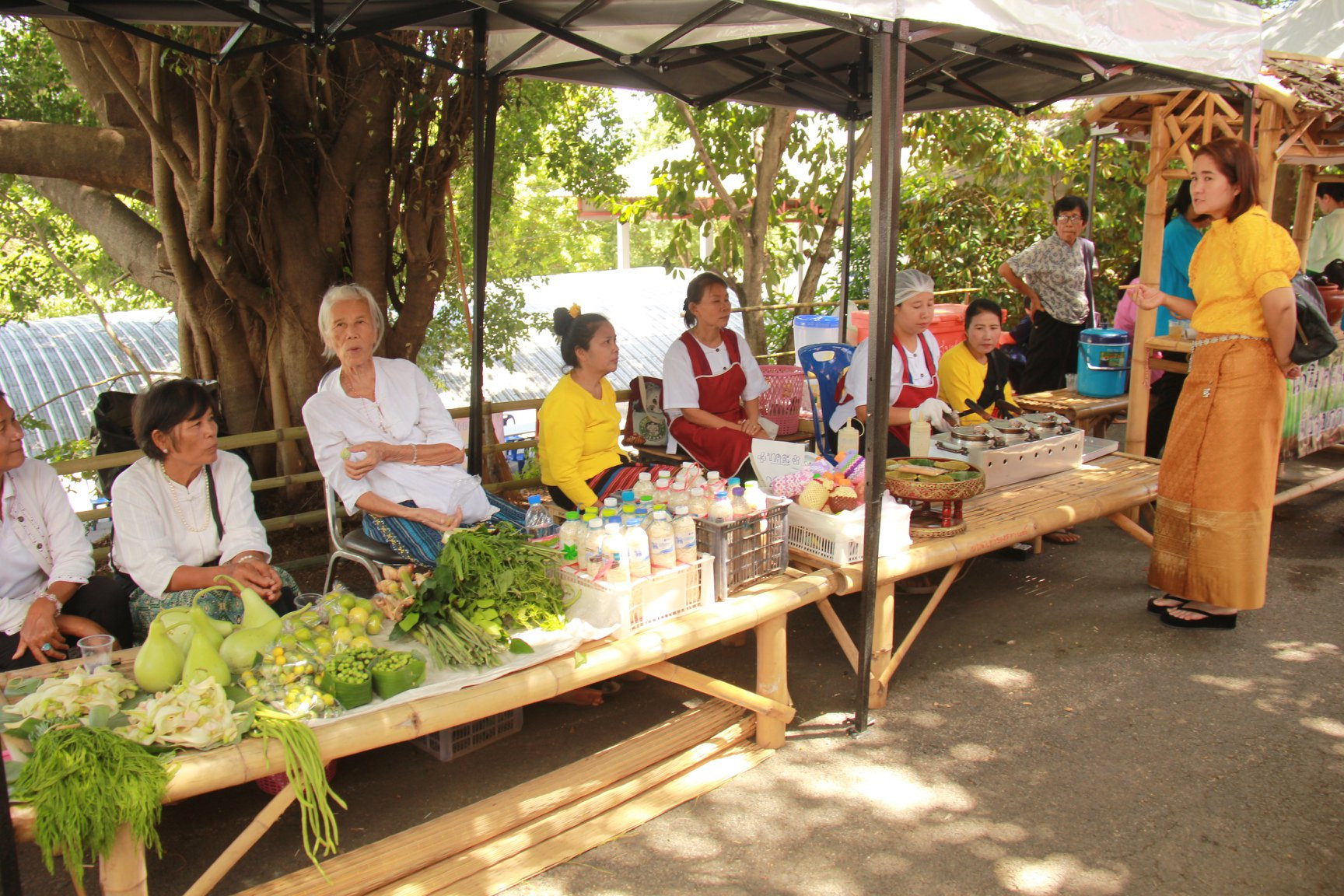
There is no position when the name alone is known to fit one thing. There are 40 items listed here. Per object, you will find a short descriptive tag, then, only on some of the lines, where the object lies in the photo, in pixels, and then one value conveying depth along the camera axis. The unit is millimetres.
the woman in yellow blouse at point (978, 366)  5125
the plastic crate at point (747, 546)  3273
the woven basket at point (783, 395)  6051
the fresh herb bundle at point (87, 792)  2096
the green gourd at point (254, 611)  2779
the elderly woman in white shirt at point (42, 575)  3070
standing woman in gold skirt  3865
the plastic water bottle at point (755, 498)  3395
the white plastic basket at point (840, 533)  3551
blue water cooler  6250
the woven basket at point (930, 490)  3818
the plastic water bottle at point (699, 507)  3336
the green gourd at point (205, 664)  2496
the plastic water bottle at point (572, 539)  3125
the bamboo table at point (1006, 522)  3617
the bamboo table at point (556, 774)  2396
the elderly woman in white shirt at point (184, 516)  3262
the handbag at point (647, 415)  5379
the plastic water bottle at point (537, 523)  3476
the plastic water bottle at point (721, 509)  3305
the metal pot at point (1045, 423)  4863
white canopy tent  3119
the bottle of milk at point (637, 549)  3010
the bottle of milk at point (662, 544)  3082
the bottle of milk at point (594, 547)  3014
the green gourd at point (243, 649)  2643
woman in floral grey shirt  6914
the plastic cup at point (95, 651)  2646
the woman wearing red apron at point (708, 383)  5027
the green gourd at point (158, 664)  2527
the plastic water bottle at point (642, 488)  3467
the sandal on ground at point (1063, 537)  5586
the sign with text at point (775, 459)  3810
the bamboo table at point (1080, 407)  5973
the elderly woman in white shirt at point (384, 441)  3773
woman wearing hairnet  4852
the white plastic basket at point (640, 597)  2994
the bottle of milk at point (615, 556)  2984
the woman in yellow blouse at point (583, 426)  4230
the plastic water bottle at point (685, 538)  3139
